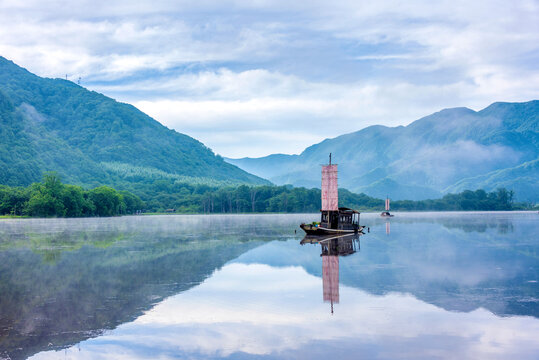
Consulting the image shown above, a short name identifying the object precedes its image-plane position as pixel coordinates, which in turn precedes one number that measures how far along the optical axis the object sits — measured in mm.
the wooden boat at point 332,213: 78438
